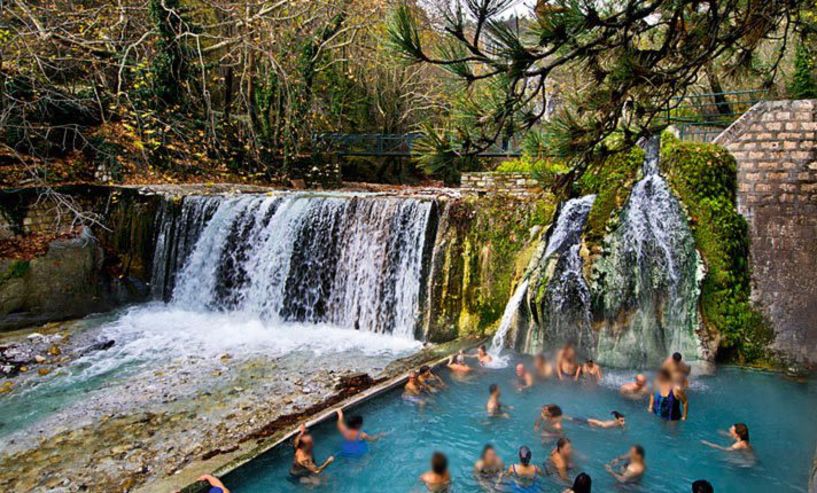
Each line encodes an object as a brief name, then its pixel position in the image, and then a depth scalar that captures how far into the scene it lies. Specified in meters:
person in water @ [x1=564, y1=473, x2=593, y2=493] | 3.95
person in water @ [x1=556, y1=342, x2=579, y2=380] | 6.64
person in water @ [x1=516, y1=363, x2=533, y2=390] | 6.46
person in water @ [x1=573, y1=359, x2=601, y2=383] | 6.52
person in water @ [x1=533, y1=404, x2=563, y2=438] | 5.32
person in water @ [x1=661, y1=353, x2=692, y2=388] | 6.06
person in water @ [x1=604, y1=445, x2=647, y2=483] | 4.61
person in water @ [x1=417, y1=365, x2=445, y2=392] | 6.20
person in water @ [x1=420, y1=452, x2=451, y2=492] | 4.47
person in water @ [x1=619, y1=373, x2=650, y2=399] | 6.11
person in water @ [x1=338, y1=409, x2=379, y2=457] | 4.94
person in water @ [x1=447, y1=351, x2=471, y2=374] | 6.77
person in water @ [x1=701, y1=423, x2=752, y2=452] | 5.02
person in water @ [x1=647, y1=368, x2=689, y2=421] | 5.61
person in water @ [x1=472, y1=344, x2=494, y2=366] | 7.03
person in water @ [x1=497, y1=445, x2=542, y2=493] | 4.42
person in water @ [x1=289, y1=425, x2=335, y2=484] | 4.48
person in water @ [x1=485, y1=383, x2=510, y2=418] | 5.78
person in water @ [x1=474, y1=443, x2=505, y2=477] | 4.61
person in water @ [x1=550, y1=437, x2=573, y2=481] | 4.61
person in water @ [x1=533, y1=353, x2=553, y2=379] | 6.71
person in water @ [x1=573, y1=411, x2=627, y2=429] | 5.43
